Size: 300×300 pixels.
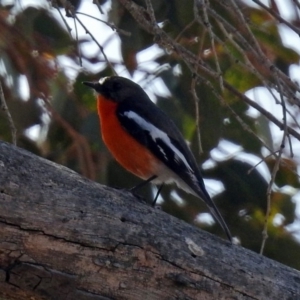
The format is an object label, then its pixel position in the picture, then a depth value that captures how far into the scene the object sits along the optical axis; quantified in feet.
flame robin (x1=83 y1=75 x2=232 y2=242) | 26.50
